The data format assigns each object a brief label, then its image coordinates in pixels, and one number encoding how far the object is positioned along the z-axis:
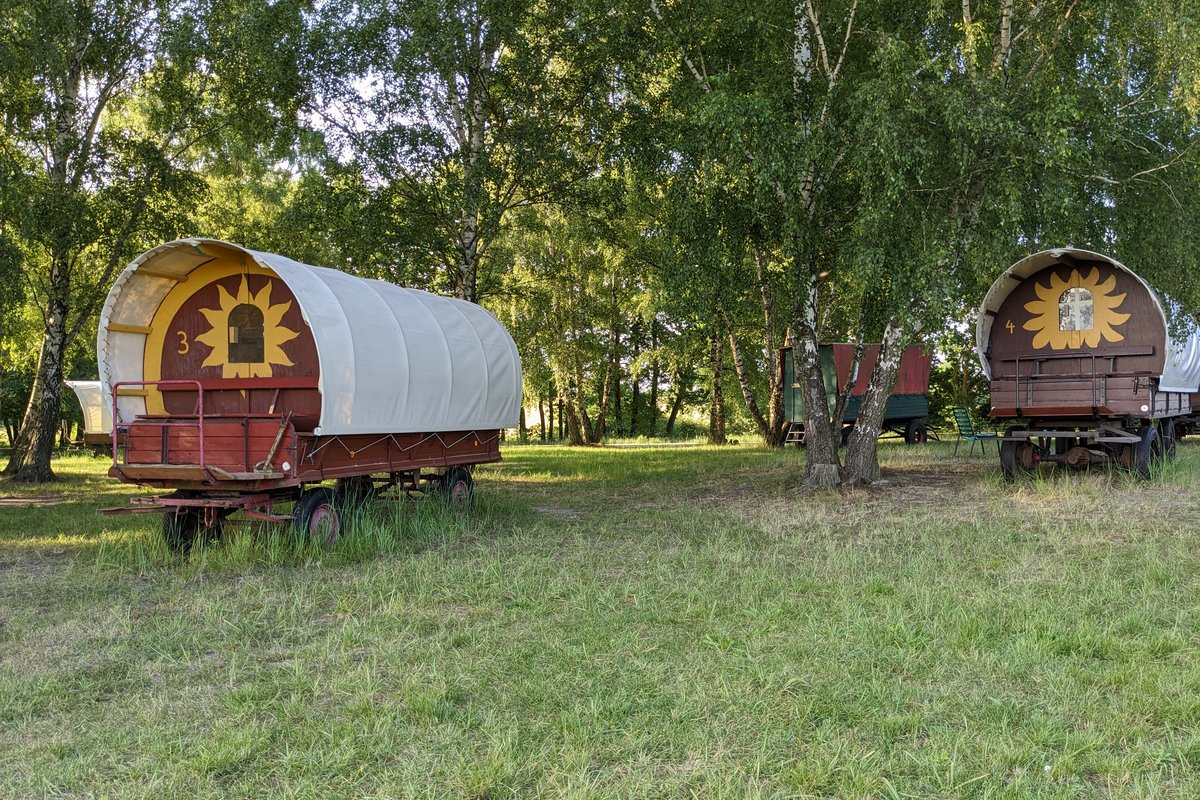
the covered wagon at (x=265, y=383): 8.96
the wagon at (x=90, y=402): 24.56
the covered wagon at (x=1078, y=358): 12.93
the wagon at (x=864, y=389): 22.73
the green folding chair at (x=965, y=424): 18.04
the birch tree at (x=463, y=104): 16.16
